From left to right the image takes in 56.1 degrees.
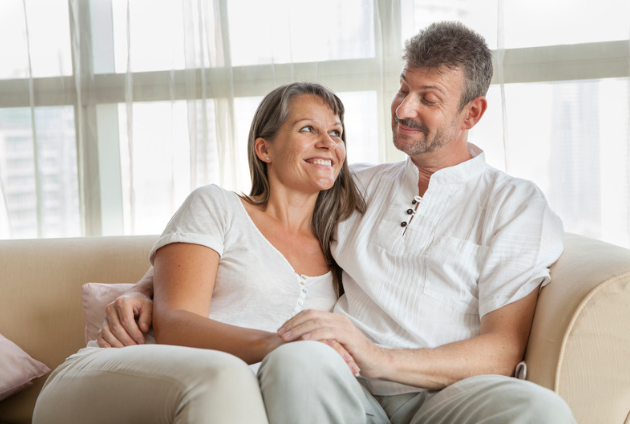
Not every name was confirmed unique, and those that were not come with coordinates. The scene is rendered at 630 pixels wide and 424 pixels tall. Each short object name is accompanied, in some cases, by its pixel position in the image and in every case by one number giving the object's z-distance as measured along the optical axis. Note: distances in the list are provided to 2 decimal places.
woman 1.04
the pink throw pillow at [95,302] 1.63
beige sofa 1.21
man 1.08
